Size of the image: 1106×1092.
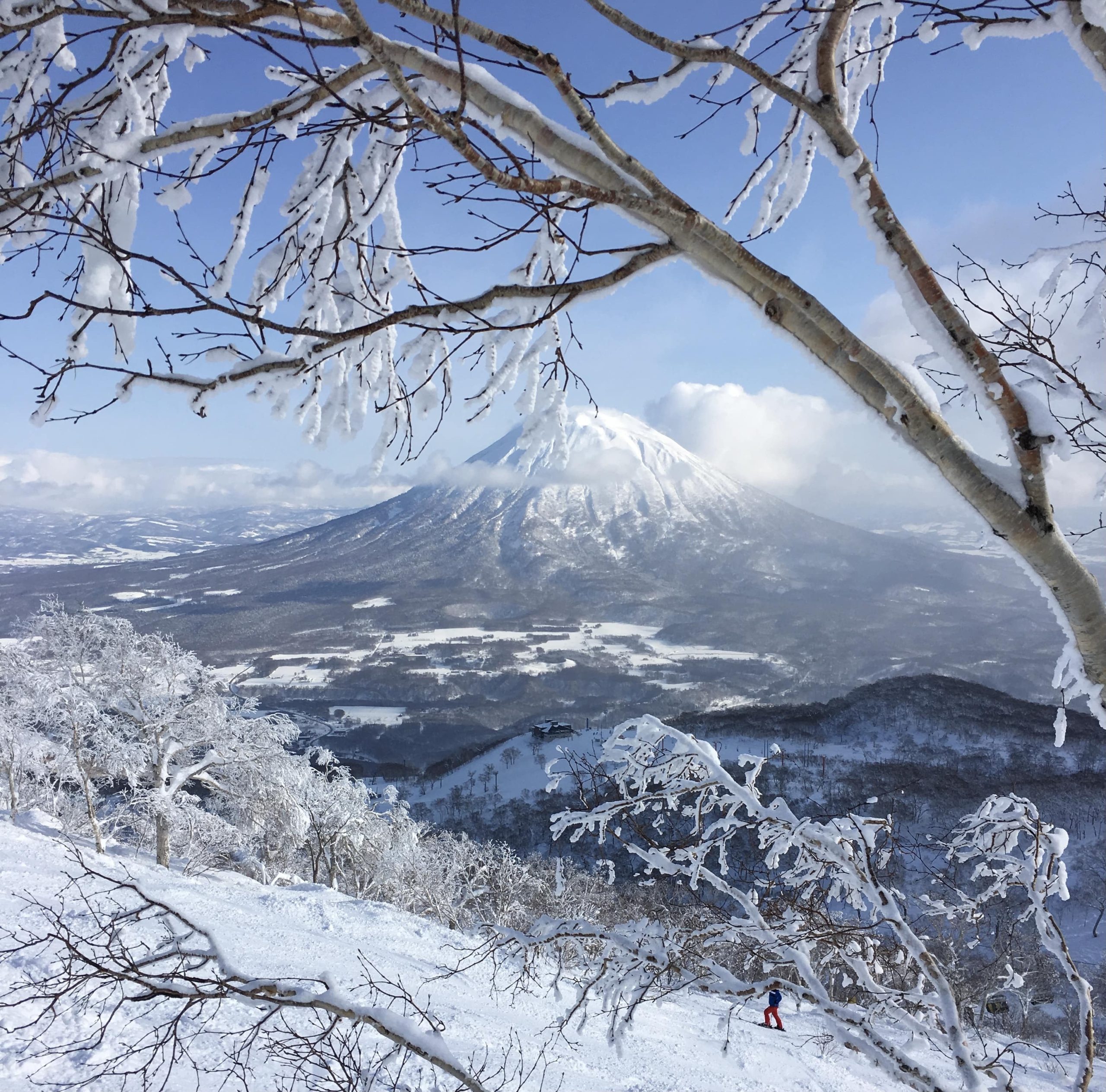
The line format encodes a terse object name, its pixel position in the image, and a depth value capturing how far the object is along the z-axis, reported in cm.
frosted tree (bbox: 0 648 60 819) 1383
